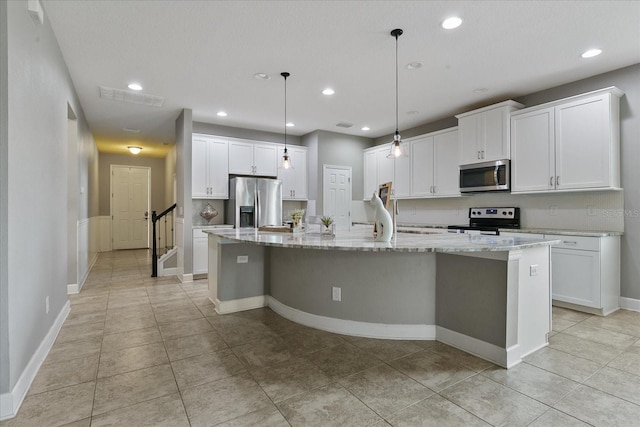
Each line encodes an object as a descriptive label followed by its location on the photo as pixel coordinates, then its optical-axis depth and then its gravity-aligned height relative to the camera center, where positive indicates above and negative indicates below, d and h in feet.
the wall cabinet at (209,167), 18.34 +2.60
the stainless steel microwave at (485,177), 14.58 +1.67
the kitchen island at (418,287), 7.67 -2.00
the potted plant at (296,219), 11.53 -0.18
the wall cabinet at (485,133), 14.56 +3.68
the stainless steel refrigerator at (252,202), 18.67 +0.67
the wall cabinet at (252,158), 19.62 +3.37
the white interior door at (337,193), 21.54 +1.37
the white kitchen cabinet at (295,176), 21.30 +2.45
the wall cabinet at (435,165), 17.43 +2.67
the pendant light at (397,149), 10.53 +2.06
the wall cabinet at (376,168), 21.09 +2.93
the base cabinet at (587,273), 11.35 -2.12
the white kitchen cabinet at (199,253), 17.62 -2.04
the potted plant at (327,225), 10.54 -0.36
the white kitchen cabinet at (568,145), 11.78 +2.60
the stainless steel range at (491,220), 15.14 -0.33
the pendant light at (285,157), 12.45 +2.40
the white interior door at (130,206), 29.89 +0.76
